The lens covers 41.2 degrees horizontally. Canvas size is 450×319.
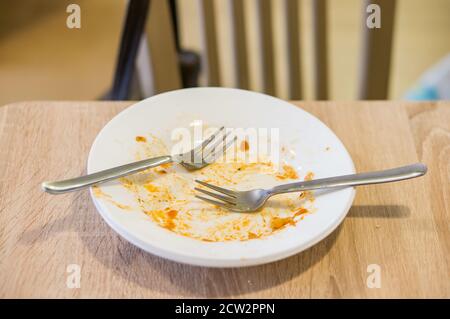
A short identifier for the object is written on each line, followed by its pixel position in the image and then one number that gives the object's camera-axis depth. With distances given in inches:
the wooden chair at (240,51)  56.9
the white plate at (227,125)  26.3
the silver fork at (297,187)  29.4
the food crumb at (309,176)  32.3
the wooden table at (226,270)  27.3
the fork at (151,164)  28.8
